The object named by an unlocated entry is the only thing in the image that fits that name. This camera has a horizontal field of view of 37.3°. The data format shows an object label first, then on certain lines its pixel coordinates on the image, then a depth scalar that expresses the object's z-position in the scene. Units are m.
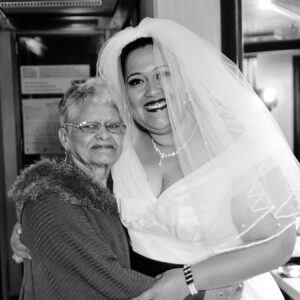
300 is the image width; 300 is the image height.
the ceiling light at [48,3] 3.10
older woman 1.37
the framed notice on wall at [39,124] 3.64
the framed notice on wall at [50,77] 3.63
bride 1.42
